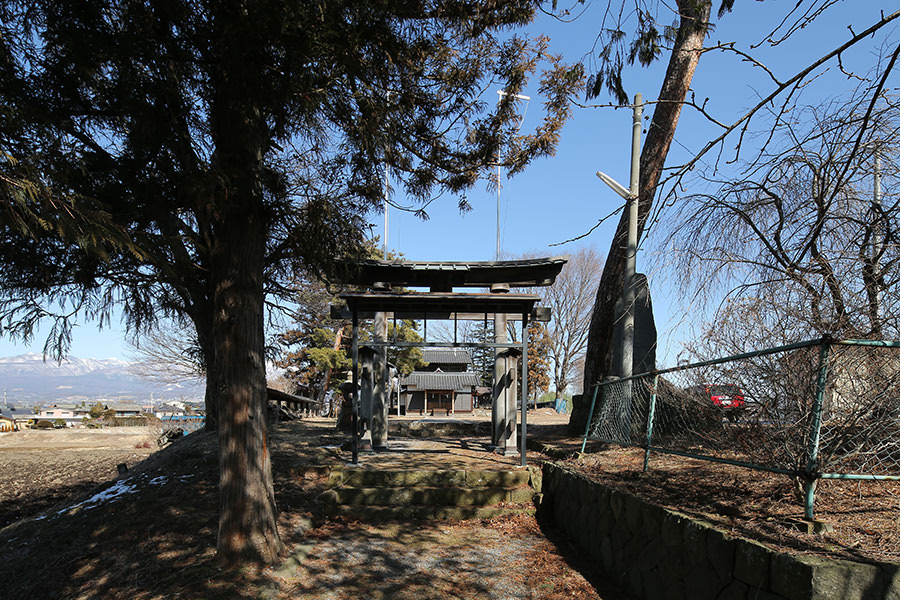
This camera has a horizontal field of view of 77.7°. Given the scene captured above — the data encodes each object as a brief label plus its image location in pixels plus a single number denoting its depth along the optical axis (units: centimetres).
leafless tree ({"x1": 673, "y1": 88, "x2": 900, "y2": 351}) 392
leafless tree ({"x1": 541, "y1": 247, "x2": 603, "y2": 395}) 3144
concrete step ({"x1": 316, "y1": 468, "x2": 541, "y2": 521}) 668
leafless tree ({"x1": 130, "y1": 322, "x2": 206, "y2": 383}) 2508
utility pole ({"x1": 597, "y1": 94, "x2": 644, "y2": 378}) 793
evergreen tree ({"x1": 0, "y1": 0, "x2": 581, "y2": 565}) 480
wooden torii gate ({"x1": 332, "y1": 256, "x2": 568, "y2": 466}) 811
